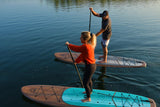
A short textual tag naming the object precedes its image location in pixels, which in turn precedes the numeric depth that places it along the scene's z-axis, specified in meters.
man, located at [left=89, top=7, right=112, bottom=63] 6.86
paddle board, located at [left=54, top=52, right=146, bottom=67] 7.82
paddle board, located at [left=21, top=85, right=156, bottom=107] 4.81
